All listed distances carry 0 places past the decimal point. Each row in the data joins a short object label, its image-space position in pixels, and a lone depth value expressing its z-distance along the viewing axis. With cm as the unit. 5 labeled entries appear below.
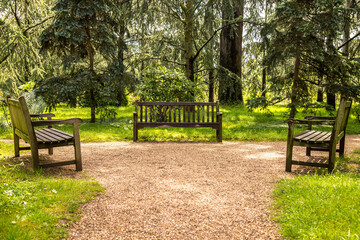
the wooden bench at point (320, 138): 478
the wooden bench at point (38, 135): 472
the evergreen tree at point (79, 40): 990
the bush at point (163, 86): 963
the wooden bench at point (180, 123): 809
